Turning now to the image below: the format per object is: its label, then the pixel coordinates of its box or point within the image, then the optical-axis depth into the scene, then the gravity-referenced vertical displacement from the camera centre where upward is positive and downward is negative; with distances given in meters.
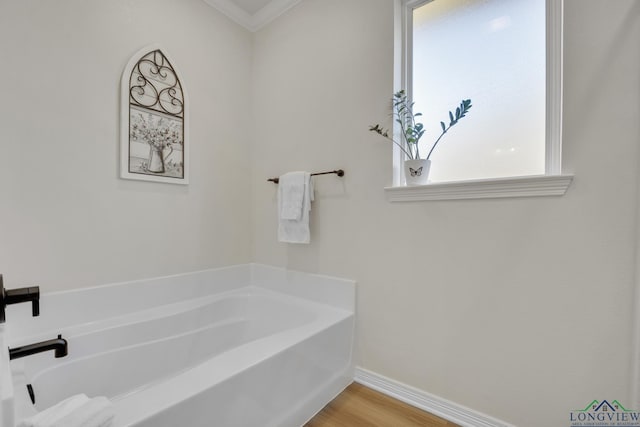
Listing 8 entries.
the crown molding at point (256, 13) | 2.10 +1.52
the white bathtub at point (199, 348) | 0.99 -0.66
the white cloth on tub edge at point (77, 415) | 0.70 -0.52
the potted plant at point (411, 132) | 1.45 +0.43
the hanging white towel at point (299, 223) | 1.88 -0.08
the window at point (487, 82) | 1.23 +0.65
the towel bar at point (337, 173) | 1.79 +0.25
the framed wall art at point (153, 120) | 1.67 +0.56
